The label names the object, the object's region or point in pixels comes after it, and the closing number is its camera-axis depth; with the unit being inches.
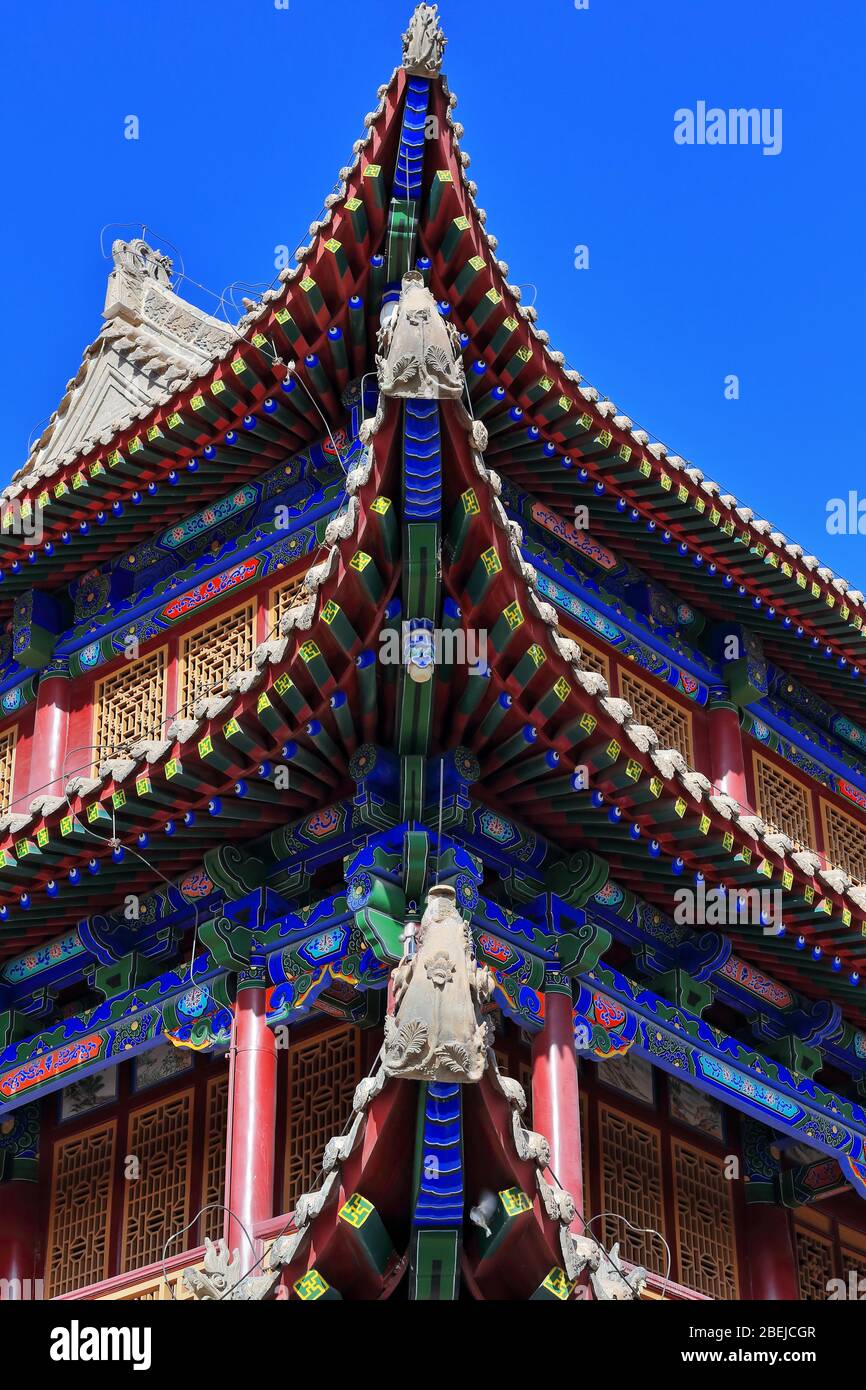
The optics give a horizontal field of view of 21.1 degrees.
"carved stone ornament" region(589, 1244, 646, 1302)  457.4
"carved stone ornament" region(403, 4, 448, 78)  593.6
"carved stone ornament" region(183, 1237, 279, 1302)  444.5
